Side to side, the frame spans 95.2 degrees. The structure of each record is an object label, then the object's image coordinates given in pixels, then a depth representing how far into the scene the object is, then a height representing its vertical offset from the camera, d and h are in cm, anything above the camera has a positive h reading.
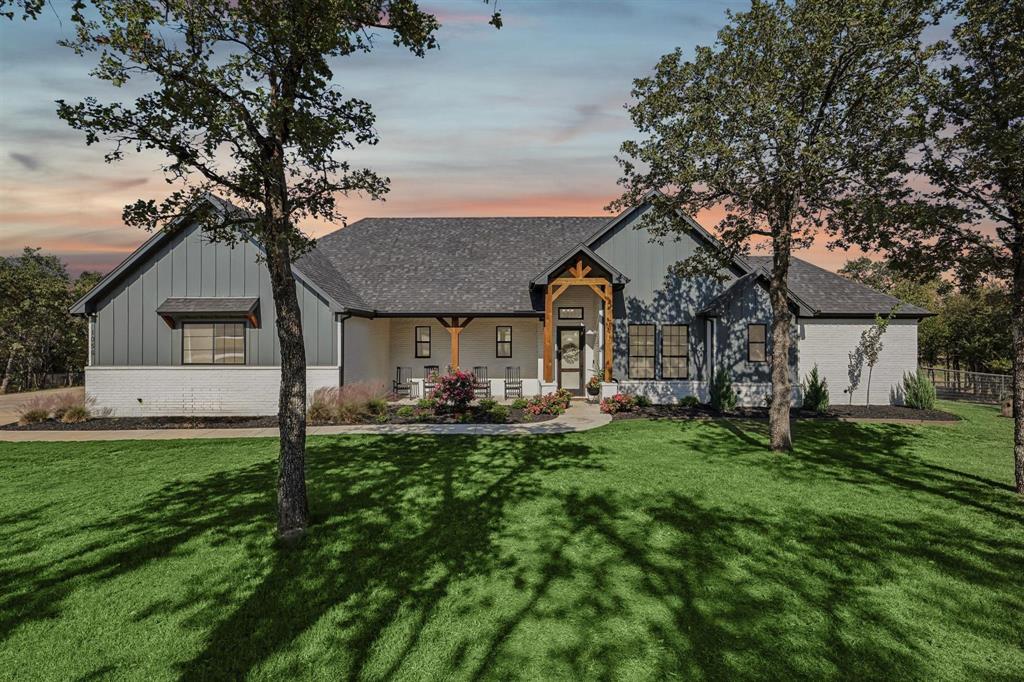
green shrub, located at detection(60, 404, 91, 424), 1477 -208
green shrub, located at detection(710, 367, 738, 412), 1678 -173
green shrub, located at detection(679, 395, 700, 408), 1755 -210
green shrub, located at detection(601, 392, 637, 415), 1611 -202
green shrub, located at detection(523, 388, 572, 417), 1557 -197
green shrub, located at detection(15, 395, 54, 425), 1453 -193
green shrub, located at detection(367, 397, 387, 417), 1527 -194
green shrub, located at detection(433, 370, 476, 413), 1538 -150
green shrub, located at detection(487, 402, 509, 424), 1466 -215
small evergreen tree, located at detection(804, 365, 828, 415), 1670 -177
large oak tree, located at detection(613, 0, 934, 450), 953 +506
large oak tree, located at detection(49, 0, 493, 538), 567 +297
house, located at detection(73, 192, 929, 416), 1605 +107
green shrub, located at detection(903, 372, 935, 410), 1691 -175
